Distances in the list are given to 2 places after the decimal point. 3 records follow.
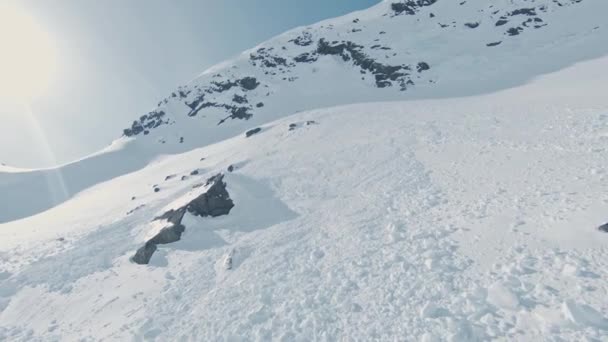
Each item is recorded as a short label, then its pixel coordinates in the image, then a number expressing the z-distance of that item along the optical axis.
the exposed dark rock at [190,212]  14.11
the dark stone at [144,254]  13.68
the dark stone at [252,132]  40.73
